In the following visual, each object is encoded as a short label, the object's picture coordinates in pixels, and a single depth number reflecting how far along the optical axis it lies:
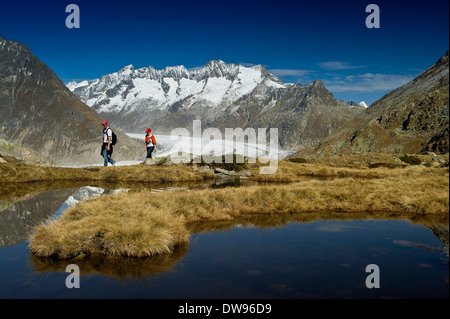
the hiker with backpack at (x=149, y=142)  30.77
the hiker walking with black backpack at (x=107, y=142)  28.36
